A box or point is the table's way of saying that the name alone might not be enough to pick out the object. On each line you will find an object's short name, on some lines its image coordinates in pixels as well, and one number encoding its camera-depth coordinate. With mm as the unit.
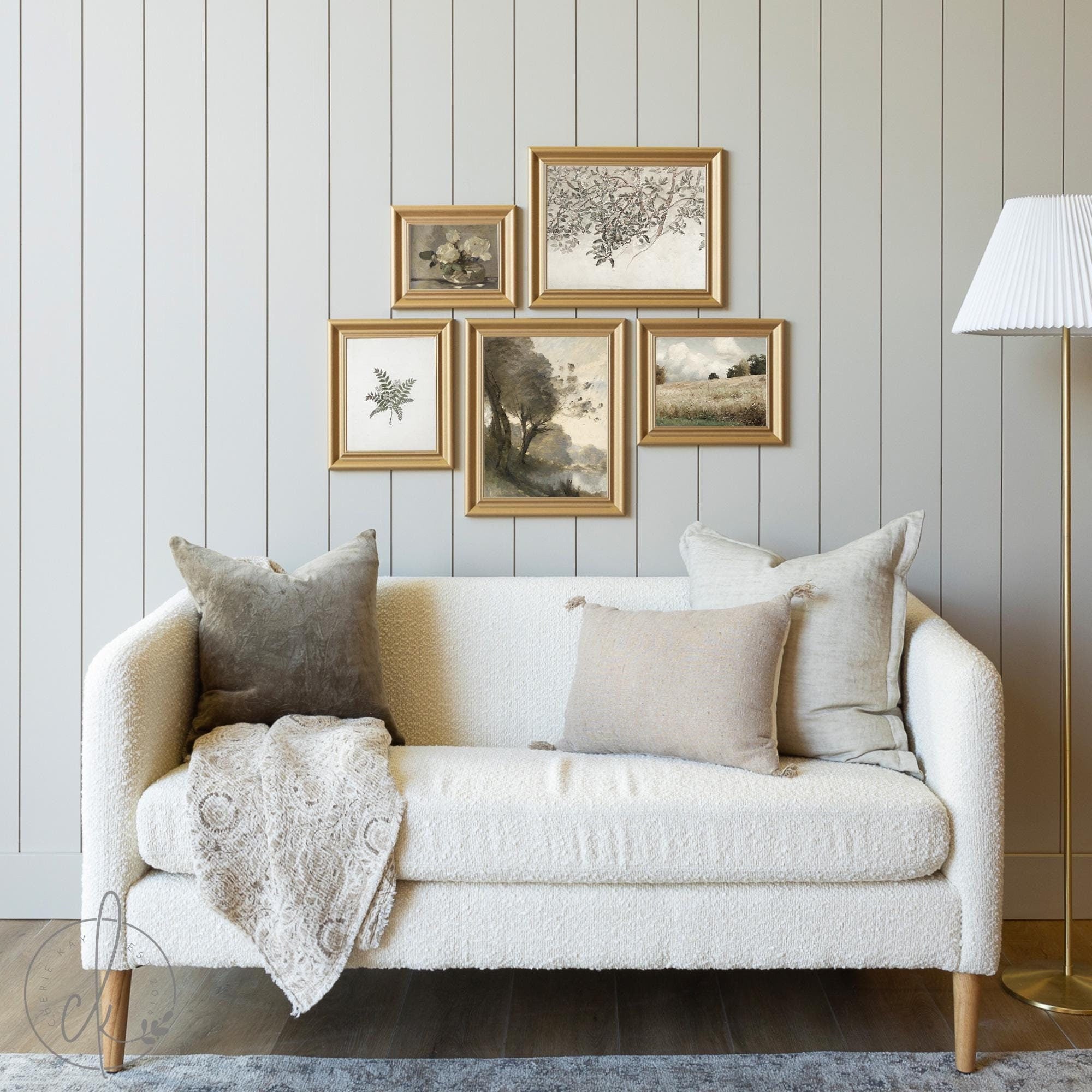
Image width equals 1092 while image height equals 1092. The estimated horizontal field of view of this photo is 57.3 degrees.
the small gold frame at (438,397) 2518
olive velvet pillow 2062
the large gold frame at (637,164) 2479
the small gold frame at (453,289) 2492
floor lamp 2033
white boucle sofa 1760
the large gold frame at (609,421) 2518
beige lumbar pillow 1944
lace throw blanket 1716
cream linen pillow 2039
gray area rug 1736
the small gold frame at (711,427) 2508
